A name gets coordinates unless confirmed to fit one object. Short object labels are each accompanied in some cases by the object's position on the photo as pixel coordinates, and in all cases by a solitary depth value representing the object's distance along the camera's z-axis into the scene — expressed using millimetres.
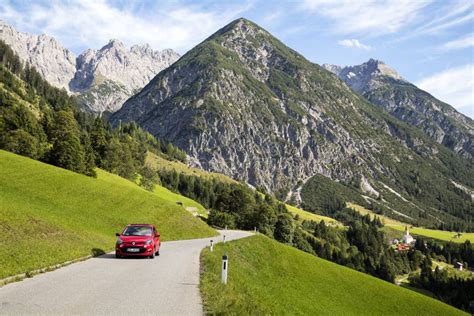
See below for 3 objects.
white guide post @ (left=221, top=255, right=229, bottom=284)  21328
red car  29250
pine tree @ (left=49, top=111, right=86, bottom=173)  81438
